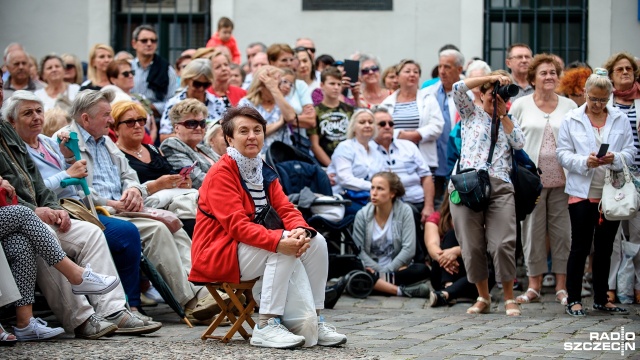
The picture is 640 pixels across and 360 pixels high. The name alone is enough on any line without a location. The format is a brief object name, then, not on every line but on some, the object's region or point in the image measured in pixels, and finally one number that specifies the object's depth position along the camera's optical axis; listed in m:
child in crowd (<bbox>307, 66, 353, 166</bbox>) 21.70
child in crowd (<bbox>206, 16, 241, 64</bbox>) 26.61
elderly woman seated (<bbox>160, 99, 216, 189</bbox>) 17.49
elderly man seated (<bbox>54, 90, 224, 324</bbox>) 15.38
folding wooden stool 12.76
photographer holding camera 16.62
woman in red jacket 12.51
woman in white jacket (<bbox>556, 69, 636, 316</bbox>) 16.93
